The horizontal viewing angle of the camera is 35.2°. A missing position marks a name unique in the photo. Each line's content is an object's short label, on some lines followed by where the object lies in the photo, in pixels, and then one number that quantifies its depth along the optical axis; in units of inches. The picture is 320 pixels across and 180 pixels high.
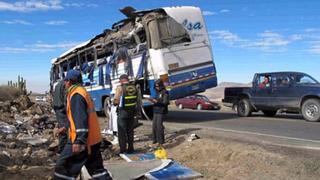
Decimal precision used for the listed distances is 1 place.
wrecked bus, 687.7
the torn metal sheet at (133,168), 335.9
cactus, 1761.8
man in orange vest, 257.6
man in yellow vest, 437.1
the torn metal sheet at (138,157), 407.5
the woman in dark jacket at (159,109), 474.3
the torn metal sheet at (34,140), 526.1
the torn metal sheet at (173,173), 335.9
